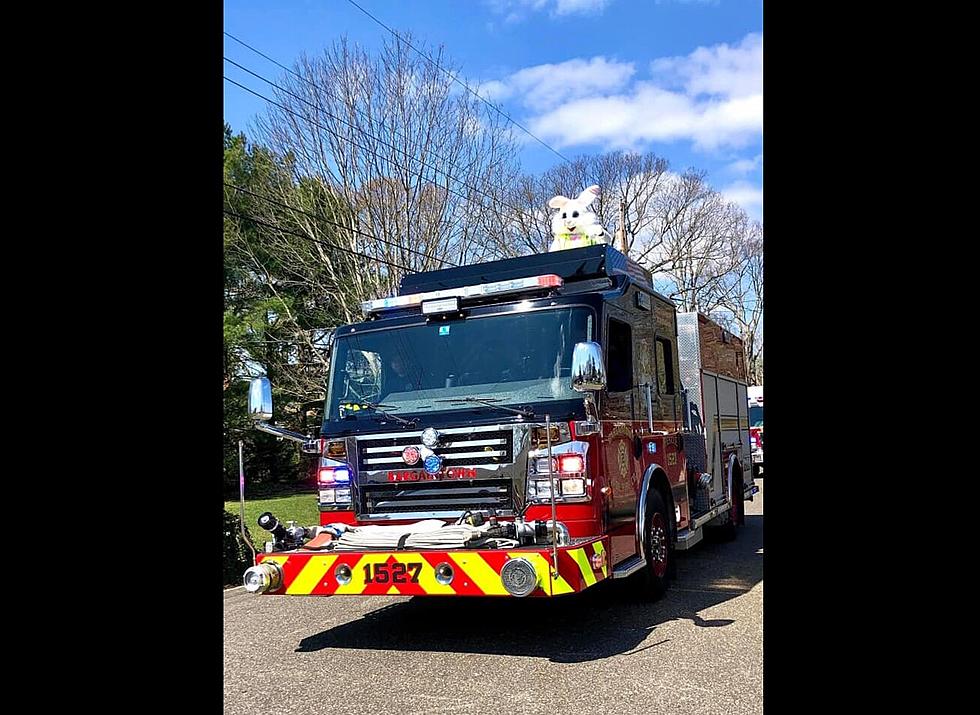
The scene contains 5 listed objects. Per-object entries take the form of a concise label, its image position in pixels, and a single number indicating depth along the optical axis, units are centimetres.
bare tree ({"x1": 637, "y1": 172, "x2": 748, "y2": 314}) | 2962
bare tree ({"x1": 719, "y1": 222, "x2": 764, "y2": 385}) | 2662
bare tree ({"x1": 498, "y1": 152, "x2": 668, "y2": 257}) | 2541
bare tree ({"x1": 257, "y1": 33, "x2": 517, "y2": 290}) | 1858
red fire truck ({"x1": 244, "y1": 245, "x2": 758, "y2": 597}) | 550
